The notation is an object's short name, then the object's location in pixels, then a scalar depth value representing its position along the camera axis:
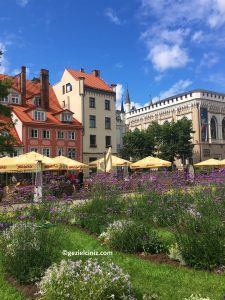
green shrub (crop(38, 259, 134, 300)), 3.00
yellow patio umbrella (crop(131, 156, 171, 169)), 19.58
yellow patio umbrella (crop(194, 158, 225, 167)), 22.23
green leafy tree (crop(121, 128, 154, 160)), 35.67
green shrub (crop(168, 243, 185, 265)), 4.42
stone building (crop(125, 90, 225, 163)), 39.74
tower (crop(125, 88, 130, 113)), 59.55
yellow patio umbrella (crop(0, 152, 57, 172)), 13.85
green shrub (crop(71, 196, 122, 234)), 6.46
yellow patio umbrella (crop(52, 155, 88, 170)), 15.26
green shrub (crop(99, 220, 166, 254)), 4.98
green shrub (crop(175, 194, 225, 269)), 4.18
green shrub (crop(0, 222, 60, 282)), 3.93
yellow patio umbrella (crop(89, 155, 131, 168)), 19.49
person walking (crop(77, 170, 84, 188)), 15.21
